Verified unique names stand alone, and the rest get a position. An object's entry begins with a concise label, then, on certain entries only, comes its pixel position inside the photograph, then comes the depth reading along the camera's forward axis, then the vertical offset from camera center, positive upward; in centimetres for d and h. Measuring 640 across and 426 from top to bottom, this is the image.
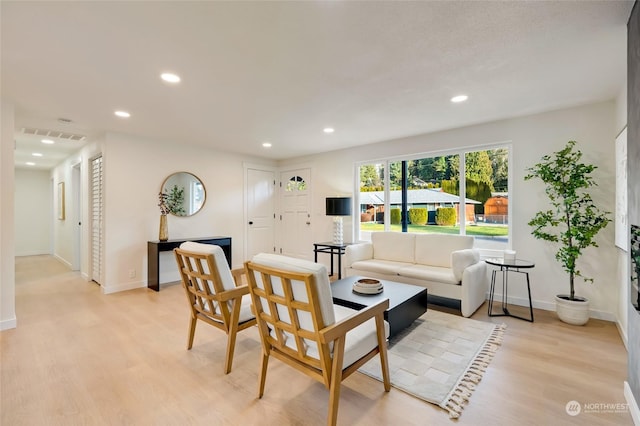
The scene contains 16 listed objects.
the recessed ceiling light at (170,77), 237 +115
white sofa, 321 -72
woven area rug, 188 -119
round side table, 309 -77
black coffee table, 253 -84
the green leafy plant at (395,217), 478 -10
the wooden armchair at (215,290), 209 -61
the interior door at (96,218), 436 -12
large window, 380 +24
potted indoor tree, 289 -6
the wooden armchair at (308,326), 145 -64
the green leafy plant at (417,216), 450 -8
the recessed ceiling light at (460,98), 286 +116
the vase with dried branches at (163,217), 440 -10
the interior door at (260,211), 591 -1
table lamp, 486 +1
